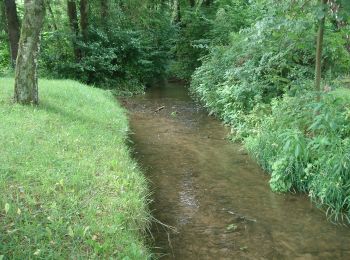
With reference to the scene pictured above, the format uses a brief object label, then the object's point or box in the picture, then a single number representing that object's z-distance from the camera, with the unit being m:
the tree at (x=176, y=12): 26.43
